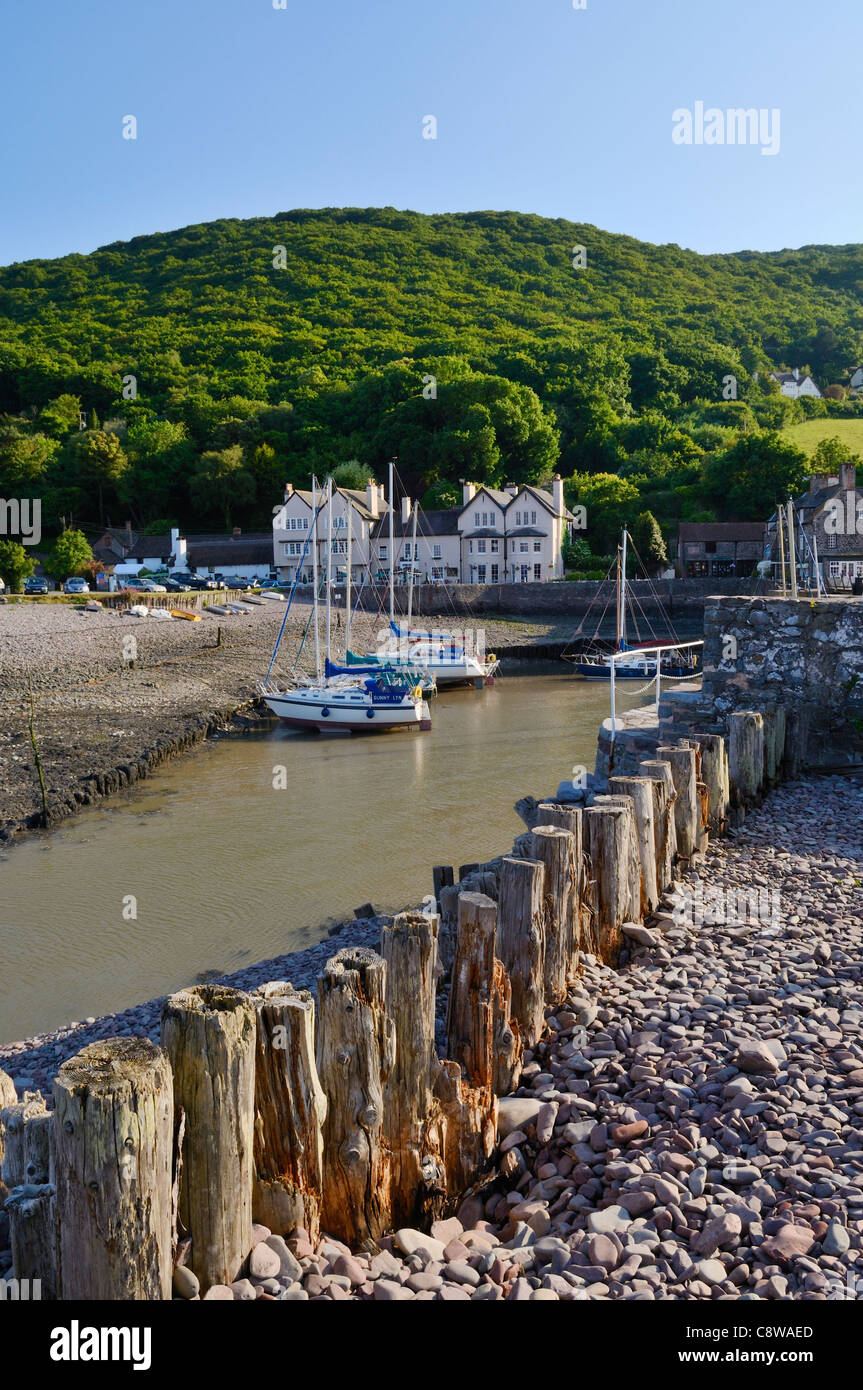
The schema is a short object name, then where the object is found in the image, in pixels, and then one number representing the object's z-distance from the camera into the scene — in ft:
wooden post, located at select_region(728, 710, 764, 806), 36.65
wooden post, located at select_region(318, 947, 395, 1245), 15.78
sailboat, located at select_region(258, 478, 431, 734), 112.27
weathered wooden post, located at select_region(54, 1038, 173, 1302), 11.98
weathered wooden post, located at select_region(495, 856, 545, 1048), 20.64
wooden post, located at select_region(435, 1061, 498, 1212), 17.49
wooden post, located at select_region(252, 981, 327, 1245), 14.92
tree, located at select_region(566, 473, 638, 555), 285.23
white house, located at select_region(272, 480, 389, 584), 273.54
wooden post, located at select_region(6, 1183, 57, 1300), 12.92
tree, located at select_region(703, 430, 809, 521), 273.95
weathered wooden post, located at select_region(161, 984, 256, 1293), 13.70
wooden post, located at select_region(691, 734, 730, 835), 33.88
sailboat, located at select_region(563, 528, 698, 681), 151.02
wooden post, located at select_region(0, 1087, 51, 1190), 13.83
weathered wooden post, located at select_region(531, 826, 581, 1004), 21.88
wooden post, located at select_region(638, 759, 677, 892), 28.63
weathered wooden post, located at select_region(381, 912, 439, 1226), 16.72
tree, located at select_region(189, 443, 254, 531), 339.16
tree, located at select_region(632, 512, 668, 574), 263.29
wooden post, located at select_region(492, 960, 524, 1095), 19.35
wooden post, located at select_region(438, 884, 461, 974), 22.39
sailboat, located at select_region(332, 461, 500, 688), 140.77
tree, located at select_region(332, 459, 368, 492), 316.93
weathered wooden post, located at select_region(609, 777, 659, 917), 26.84
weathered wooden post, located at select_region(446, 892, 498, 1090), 18.83
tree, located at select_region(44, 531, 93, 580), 253.03
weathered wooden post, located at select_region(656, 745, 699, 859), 30.60
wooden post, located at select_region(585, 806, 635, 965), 24.44
